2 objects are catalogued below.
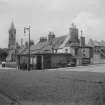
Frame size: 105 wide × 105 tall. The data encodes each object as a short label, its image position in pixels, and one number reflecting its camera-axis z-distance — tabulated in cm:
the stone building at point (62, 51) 4503
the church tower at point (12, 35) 14225
